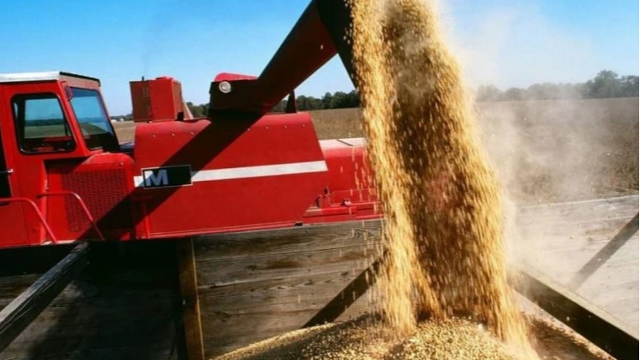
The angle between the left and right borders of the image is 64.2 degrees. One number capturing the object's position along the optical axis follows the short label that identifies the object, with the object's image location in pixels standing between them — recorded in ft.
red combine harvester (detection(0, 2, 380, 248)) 15.67
